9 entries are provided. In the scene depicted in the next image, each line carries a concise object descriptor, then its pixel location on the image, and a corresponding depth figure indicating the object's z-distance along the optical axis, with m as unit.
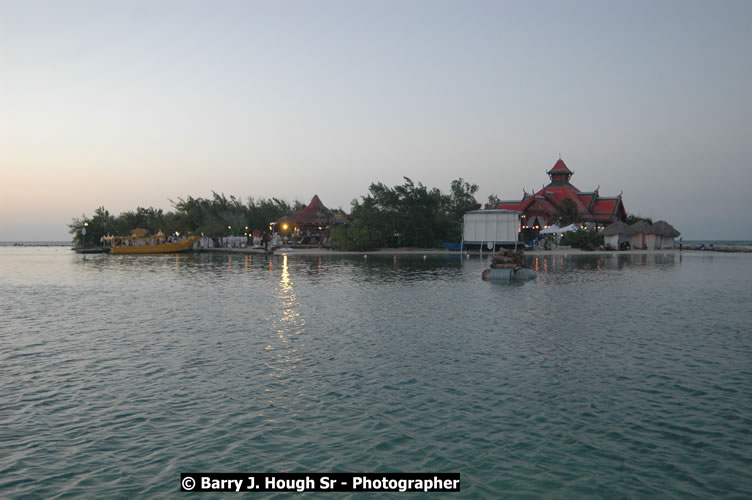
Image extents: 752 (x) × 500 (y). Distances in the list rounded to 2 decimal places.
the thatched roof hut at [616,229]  72.56
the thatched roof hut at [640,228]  74.94
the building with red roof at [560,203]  78.81
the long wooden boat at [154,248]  83.94
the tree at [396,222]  71.44
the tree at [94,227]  105.25
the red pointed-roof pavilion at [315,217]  81.81
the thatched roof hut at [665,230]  76.44
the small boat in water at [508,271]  35.38
